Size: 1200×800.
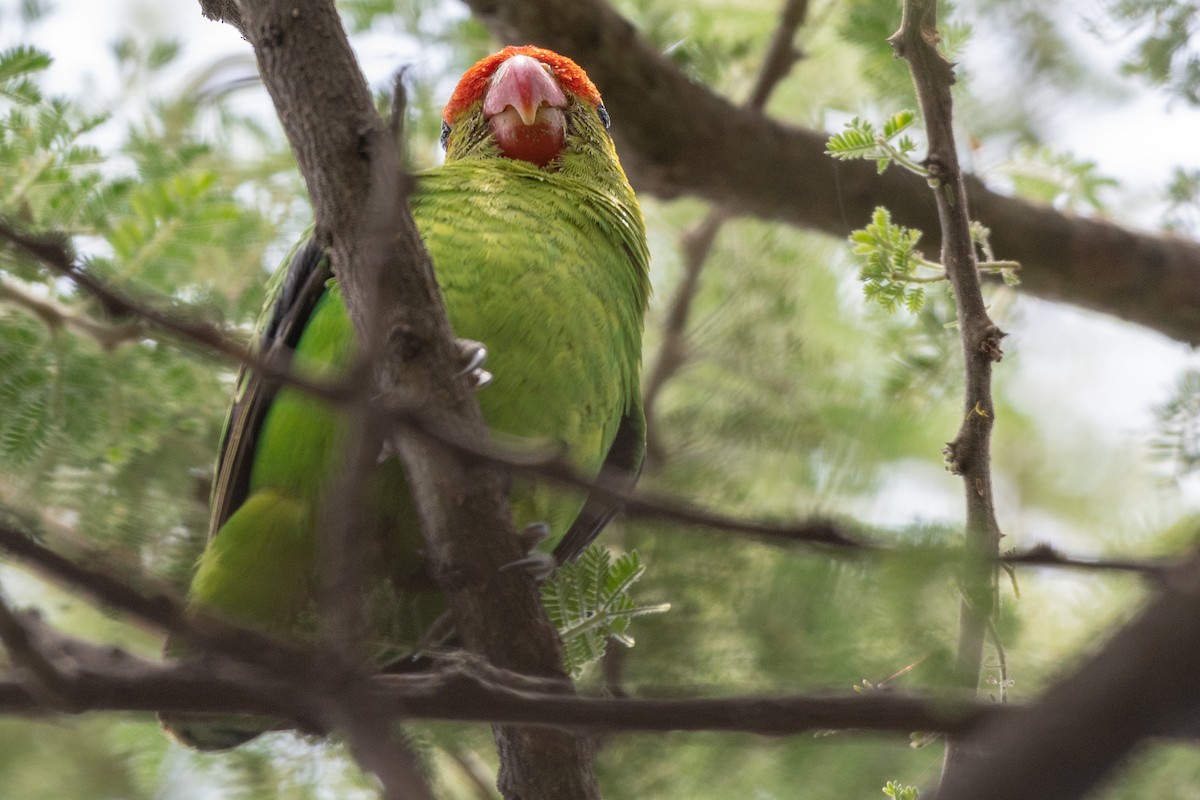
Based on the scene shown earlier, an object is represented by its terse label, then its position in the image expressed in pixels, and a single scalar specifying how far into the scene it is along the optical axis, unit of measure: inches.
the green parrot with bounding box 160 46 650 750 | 201.2
